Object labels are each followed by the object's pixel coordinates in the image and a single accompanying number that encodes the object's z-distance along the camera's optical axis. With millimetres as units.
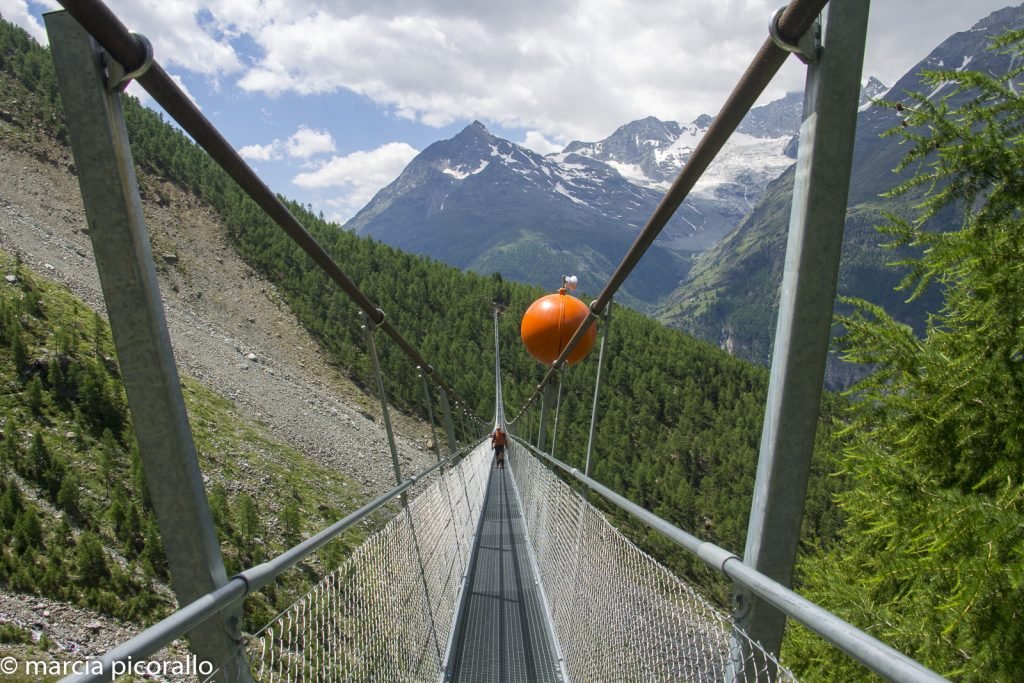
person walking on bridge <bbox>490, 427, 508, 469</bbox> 18094
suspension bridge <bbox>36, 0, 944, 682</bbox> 1022
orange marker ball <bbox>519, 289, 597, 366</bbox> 6973
